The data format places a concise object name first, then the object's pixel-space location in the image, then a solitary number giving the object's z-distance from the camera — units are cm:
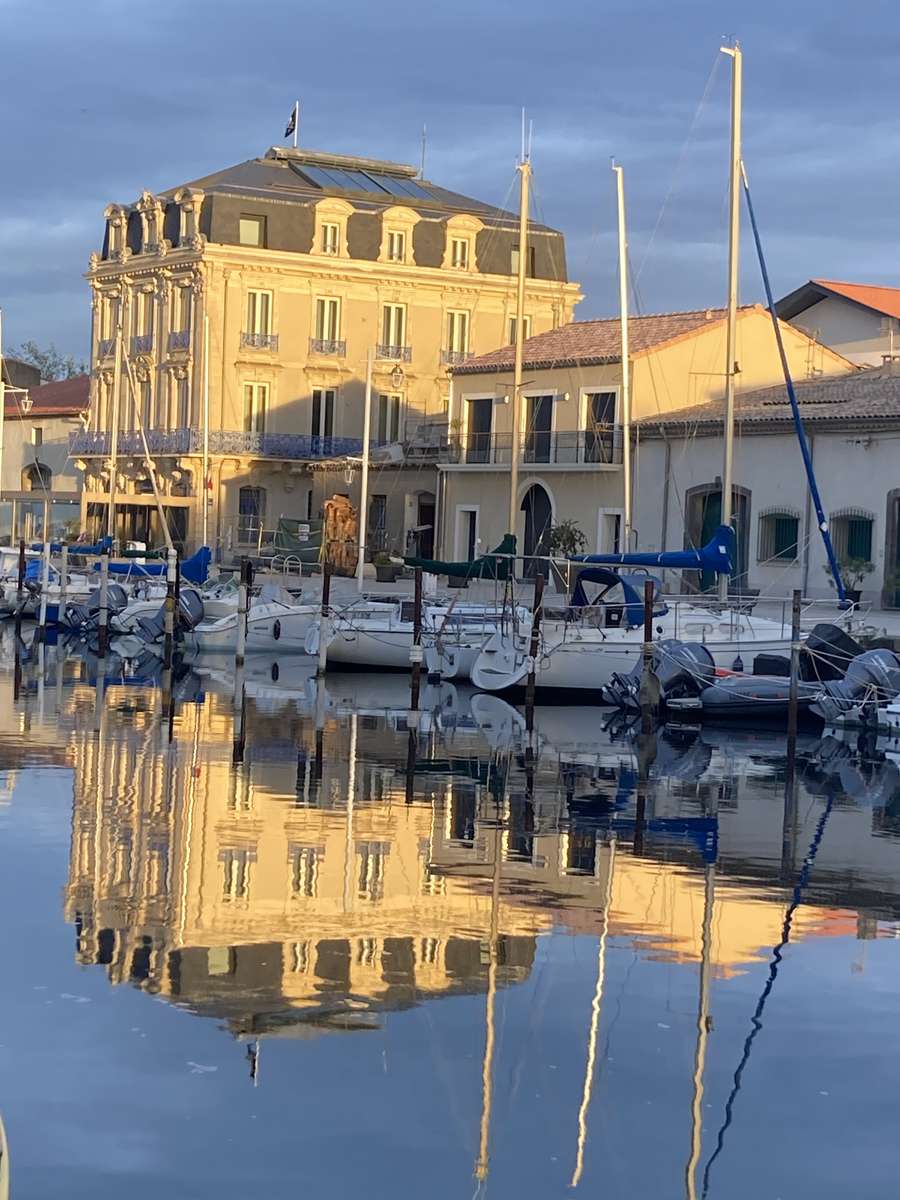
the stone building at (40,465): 7488
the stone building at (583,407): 4969
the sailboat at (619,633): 3331
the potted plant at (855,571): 4075
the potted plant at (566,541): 4994
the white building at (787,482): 4122
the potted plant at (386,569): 5321
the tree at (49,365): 12125
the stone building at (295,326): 6419
